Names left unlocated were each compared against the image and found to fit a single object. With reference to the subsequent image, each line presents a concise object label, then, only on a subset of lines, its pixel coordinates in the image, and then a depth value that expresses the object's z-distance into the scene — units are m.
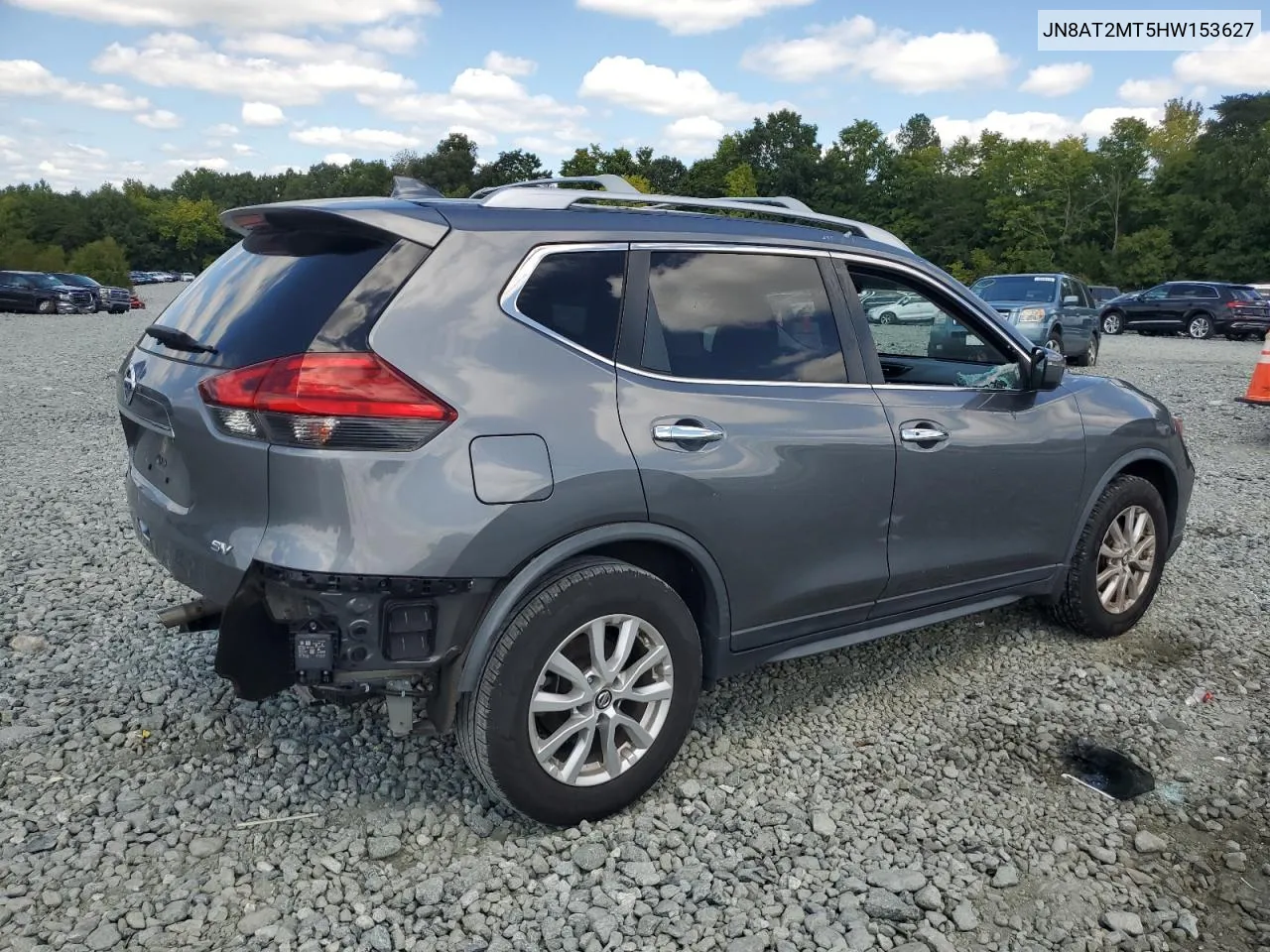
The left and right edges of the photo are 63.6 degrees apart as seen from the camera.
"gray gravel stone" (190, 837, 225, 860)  2.95
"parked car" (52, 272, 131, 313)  35.88
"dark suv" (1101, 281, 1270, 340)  28.08
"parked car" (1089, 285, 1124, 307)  36.44
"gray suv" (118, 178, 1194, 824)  2.70
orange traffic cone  10.22
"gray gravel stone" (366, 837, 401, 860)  2.98
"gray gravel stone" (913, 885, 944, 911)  2.77
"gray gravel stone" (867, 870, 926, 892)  2.85
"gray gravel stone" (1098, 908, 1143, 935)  2.69
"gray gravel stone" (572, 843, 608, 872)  2.95
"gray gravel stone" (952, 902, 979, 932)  2.69
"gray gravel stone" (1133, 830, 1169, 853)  3.06
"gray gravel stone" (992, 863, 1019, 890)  2.88
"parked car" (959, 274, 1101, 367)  16.83
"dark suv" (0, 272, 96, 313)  32.94
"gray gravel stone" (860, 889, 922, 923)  2.73
